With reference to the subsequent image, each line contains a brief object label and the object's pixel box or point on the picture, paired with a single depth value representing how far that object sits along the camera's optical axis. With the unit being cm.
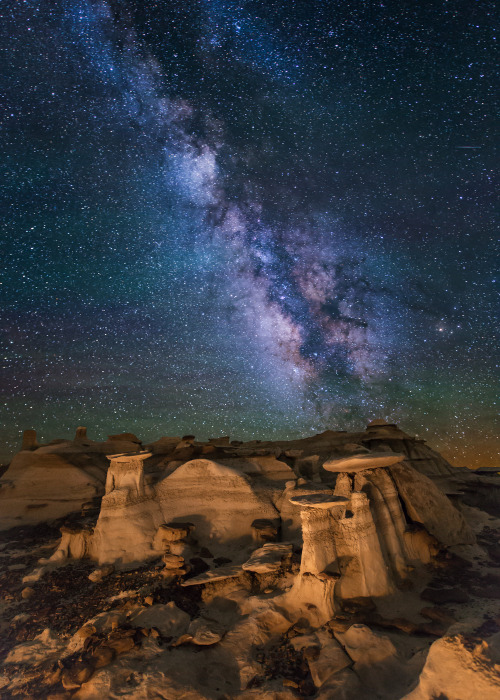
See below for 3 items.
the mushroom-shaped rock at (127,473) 1717
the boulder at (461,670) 581
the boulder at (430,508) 1623
